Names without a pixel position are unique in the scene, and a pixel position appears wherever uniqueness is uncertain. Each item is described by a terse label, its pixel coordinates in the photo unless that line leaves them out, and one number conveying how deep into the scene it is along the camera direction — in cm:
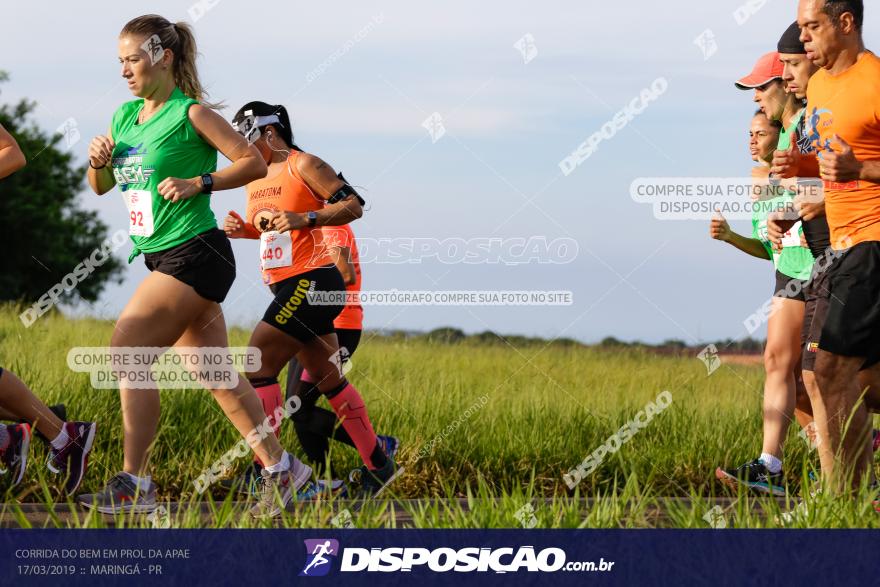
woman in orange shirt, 1220
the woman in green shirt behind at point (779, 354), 1280
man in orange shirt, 1007
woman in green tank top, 1087
